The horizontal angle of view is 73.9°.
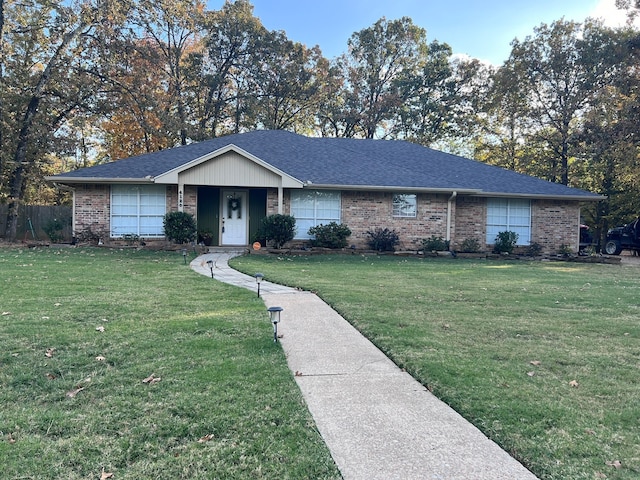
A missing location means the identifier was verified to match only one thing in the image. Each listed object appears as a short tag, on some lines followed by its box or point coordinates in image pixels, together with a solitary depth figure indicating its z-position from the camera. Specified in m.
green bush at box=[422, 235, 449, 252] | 15.89
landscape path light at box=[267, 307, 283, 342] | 4.49
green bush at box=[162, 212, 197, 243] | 14.31
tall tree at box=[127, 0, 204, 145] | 25.23
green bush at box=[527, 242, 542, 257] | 16.85
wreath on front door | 16.33
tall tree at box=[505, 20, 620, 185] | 23.88
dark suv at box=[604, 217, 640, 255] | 20.27
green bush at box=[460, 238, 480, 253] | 16.27
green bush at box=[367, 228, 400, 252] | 15.90
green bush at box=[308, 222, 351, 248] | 15.26
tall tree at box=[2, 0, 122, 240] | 18.50
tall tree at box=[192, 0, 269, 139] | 27.09
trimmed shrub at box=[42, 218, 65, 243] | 15.55
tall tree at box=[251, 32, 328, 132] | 27.92
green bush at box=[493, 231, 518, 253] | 16.33
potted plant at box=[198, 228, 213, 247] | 15.84
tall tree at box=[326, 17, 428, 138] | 31.03
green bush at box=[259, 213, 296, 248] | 14.52
